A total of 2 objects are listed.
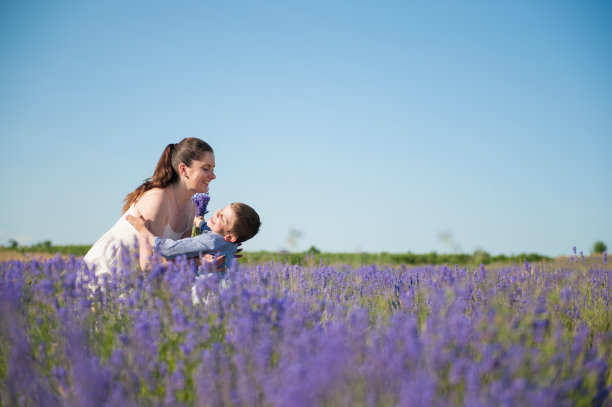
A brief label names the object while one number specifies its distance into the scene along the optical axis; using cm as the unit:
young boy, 343
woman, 372
